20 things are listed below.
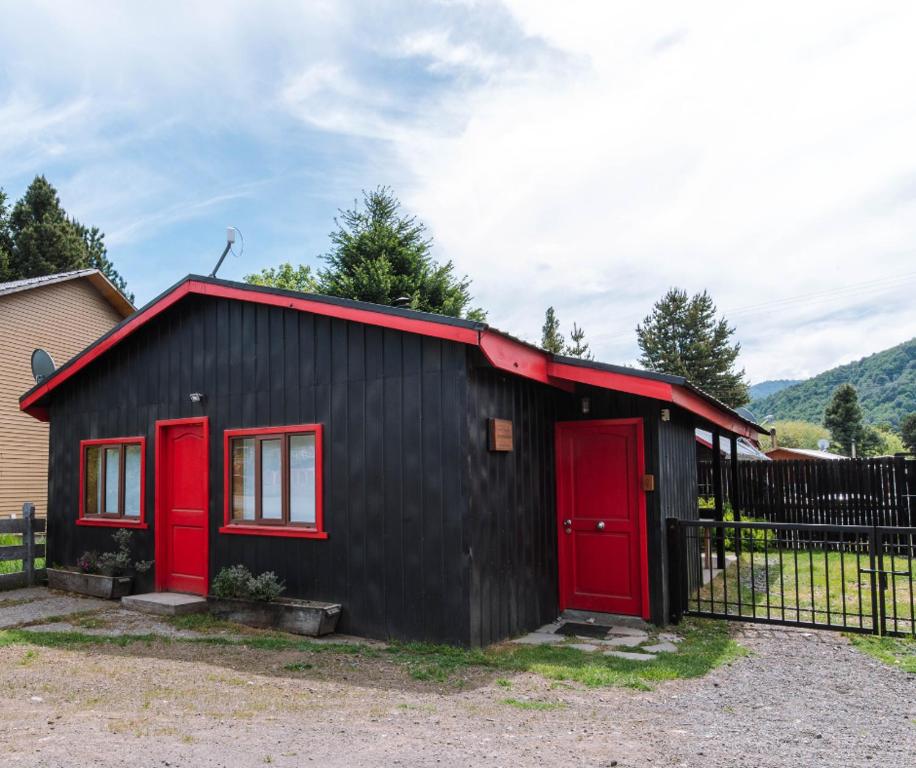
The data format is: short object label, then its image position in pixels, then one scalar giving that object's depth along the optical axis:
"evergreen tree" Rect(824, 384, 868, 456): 47.69
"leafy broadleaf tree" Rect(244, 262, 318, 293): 40.47
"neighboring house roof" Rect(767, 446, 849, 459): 29.85
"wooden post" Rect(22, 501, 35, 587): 9.84
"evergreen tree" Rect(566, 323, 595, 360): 40.31
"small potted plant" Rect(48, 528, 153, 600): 8.98
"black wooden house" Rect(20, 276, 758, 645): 6.49
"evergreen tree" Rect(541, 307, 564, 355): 40.00
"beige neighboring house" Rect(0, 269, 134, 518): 15.92
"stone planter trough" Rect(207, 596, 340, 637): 6.84
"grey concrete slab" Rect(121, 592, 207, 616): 7.84
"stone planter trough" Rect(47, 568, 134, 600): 8.95
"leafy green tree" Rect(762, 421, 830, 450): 67.94
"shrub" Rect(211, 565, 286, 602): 7.31
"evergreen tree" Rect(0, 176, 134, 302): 28.03
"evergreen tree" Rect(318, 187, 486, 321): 22.42
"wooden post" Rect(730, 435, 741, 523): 11.19
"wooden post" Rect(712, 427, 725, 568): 10.20
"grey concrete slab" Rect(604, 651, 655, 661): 5.89
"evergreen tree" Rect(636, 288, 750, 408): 45.47
